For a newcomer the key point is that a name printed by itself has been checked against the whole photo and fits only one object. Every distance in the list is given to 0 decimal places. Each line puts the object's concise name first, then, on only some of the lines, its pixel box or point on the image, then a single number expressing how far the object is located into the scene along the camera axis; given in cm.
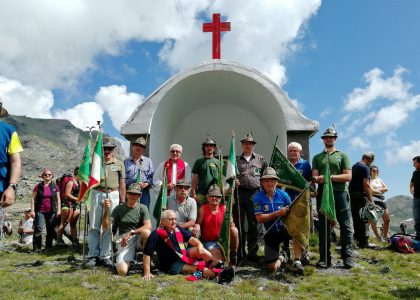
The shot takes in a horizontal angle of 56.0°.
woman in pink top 802
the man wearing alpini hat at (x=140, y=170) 702
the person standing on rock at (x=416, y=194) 782
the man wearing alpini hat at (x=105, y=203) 620
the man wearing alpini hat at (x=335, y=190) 603
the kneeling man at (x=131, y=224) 597
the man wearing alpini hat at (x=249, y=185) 669
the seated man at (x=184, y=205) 633
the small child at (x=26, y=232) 988
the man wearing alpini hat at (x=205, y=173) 691
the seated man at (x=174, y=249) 564
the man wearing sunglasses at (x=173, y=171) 704
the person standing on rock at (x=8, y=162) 375
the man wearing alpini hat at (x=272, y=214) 574
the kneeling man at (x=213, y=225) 598
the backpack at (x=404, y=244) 738
